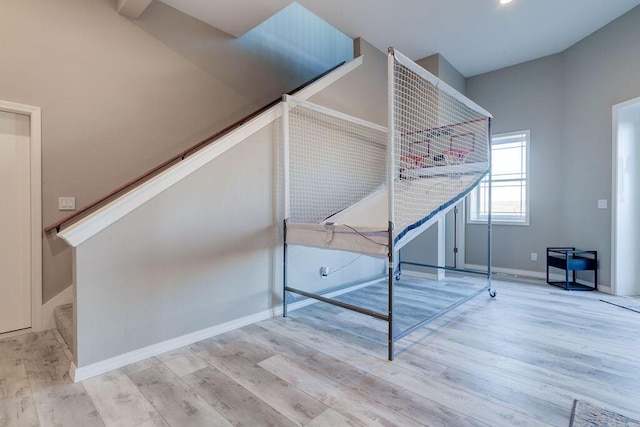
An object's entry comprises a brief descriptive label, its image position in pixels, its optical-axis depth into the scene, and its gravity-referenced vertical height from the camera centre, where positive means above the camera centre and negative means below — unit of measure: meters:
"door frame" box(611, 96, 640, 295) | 3.84 +0.14
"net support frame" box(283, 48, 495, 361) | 2.19 +0.01
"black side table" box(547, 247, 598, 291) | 4.10 -0.69
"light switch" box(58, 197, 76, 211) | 2.88 +0.07
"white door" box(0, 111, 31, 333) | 2.70 -0.10
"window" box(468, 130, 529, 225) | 5.06 +0.43
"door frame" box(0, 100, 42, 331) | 2.72 +0.03
